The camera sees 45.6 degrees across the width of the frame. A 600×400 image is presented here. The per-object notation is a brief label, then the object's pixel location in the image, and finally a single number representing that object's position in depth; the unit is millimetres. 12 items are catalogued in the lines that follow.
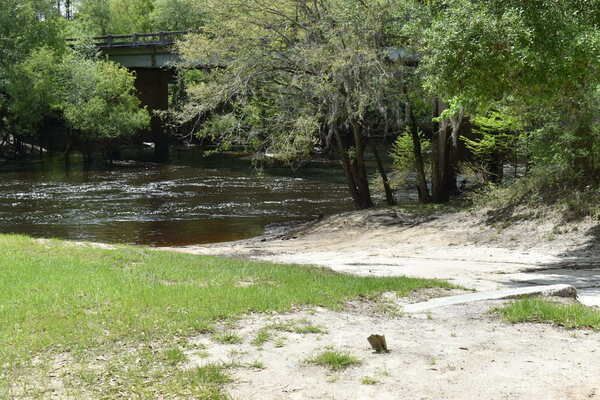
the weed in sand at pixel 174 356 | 6649
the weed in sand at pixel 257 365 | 6555
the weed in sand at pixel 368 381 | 6129
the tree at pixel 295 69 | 20281
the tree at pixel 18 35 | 49156
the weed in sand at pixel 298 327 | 7664
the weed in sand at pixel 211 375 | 6145
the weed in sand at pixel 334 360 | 6547
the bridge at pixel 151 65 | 51562
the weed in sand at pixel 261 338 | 7223
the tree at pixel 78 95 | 45844
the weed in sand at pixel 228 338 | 7277
